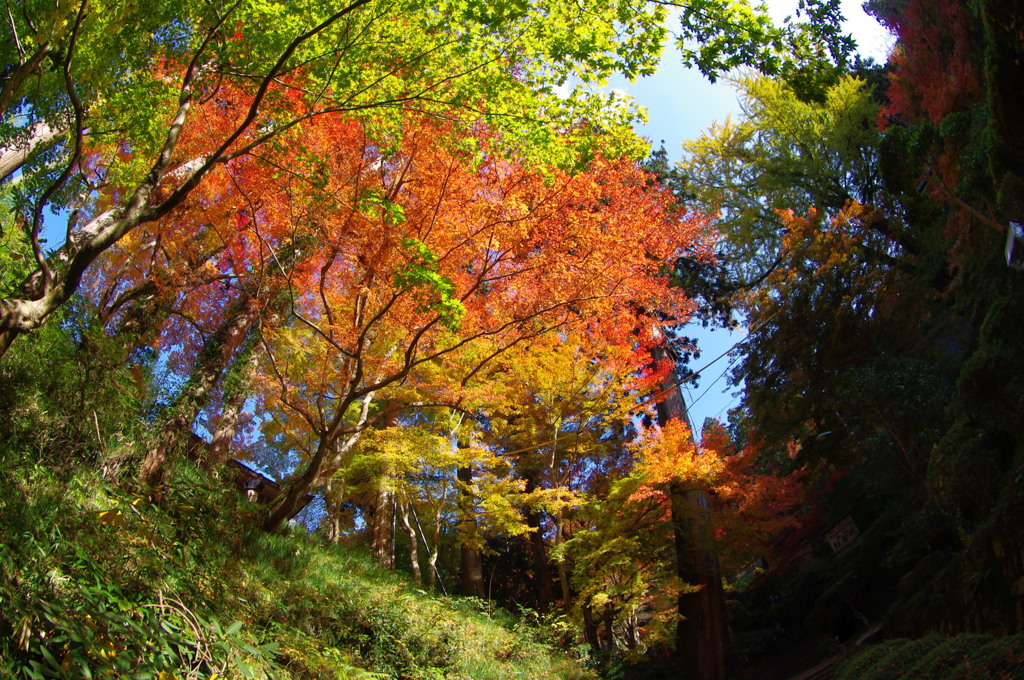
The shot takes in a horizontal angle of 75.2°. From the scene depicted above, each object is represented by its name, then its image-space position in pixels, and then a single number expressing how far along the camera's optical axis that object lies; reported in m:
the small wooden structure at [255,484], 15.17
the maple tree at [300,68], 5.01
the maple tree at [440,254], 7.04
